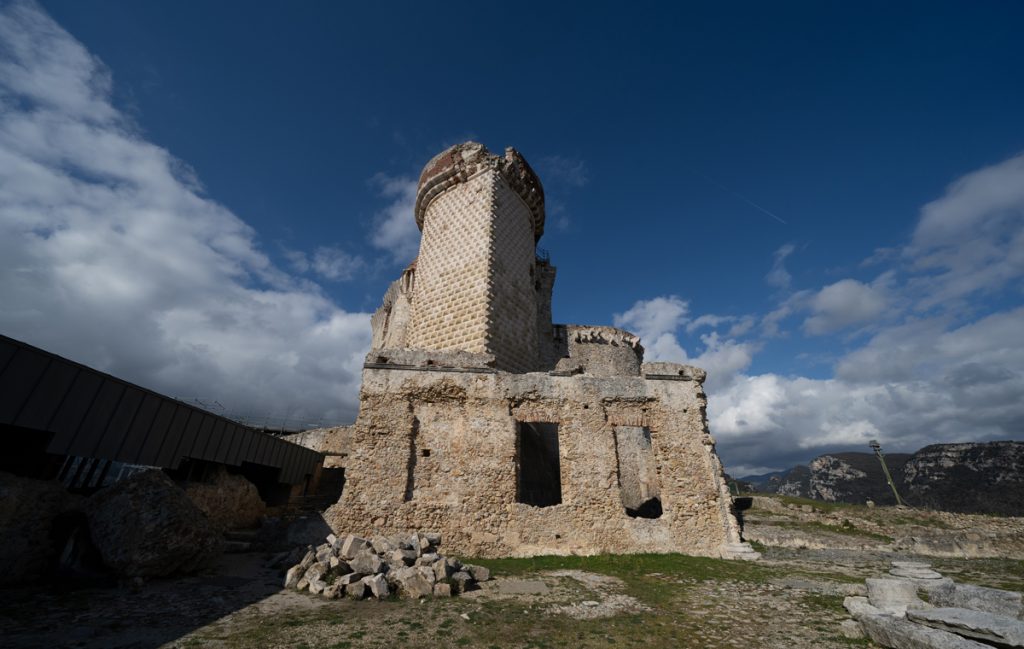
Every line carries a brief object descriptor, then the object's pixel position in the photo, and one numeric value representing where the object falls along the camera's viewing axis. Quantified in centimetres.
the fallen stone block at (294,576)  606
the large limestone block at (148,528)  561
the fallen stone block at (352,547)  643
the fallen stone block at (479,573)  659
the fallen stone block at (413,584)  576
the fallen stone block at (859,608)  462
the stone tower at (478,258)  1360
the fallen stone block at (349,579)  571
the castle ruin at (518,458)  874
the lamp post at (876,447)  2277
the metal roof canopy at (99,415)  531
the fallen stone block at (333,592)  564
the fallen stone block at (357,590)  560
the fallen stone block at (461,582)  604
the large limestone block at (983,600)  461
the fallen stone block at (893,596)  484
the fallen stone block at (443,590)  580
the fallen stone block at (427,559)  647
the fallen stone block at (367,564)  603
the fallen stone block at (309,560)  631
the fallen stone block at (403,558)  641
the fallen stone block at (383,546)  675
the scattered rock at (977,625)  362
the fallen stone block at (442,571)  603
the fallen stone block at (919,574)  571
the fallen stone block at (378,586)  562
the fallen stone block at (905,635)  367
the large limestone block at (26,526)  513
